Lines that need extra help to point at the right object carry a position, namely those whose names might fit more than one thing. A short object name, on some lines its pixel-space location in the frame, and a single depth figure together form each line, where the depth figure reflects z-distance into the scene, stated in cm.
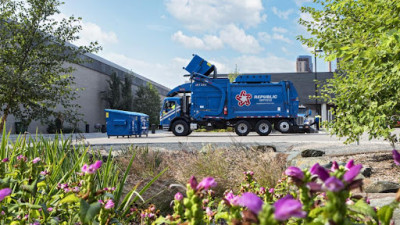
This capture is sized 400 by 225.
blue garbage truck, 2080
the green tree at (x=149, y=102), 4238
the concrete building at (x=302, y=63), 7962
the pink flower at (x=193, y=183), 102
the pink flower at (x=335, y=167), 97
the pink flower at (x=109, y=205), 150
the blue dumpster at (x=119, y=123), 1961
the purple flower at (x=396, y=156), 93
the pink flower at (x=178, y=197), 117
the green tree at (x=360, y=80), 366
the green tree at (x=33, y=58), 1062
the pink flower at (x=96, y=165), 118
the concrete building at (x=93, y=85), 3607
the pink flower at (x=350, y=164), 98
